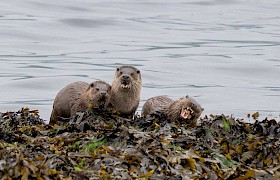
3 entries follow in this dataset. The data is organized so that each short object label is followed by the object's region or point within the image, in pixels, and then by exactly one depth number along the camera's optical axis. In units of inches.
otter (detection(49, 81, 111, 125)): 539.5
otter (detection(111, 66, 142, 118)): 554.6
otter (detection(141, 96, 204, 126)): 526.6
